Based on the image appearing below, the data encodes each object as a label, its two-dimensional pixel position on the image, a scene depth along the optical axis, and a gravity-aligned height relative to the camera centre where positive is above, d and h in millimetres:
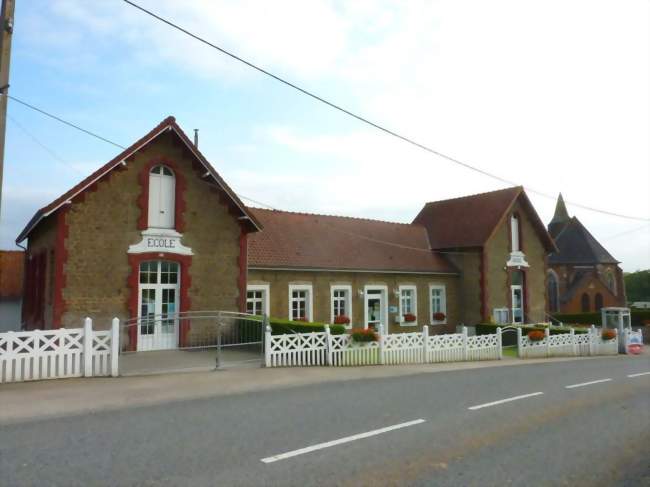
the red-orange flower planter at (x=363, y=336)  14594 -852
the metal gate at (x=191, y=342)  13191 -1084
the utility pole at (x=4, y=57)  9688 +4671
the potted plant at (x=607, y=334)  25391 -1463
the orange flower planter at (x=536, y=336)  21391 -1280
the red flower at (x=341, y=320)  21656 -593
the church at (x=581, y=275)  44094 +2631
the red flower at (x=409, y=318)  24391 -591
